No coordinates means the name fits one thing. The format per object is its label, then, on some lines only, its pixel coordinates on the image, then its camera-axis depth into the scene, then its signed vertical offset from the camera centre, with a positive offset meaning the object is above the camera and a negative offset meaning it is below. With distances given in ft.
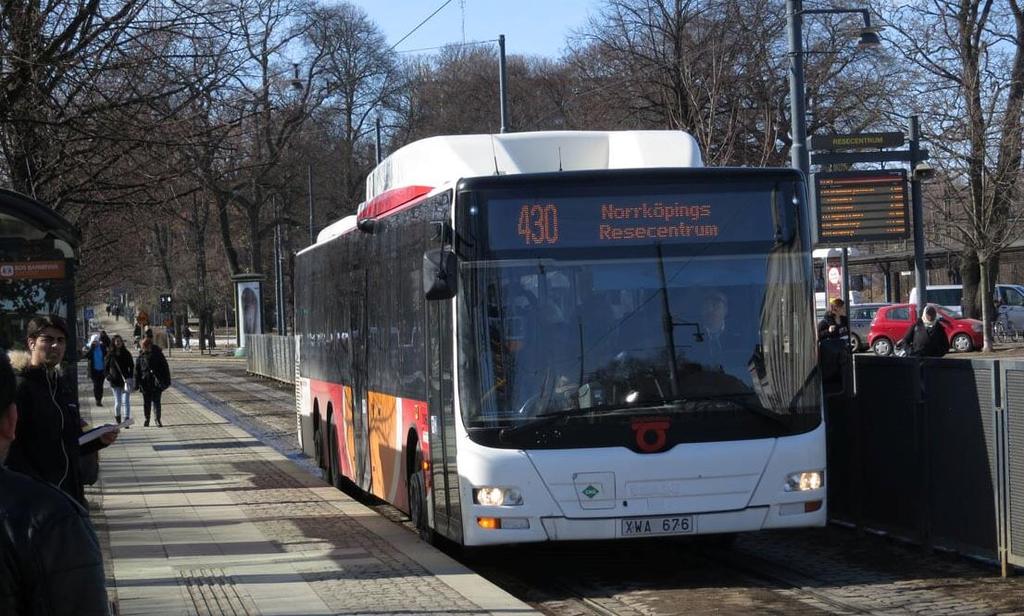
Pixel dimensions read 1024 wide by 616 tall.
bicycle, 159.94 -3.15
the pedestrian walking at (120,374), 91.30 -2.09
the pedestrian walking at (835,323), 60.08 -0.54
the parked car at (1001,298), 165.68 +0.63
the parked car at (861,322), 162.91 -1.56
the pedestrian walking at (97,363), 113.70 -1.70
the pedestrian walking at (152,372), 89.30 -2.04
